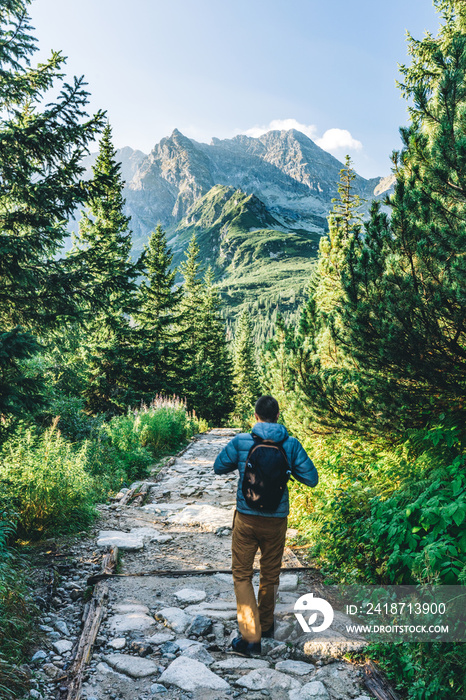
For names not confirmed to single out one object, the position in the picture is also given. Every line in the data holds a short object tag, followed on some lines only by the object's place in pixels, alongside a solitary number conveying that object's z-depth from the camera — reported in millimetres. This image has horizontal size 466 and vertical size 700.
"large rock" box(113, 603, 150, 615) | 3977
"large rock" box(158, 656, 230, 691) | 2963
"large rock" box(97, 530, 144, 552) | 5633
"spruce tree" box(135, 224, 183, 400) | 21656
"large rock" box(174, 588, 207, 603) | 4359
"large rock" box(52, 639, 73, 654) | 3266
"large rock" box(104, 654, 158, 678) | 3084
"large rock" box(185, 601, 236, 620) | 4060
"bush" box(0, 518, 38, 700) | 2670
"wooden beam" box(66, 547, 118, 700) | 2789
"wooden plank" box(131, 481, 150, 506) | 8125
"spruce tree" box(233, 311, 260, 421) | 49031
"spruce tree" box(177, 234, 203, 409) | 30419
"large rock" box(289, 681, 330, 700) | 2829
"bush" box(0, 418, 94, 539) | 5211
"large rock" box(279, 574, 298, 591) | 4730
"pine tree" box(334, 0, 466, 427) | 3795
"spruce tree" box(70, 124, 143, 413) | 18547
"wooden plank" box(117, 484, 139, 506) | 7863
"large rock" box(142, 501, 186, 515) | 7709
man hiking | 3559
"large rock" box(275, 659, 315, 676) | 3207
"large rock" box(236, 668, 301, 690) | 2971
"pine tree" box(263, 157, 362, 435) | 6223
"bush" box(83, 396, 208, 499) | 9070
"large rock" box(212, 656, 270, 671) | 3234
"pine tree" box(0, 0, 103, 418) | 6930
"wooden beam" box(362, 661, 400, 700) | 2807
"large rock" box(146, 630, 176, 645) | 3550
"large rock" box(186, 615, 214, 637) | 3725
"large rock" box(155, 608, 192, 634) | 3800
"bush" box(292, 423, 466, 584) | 3133
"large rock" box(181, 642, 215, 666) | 3303
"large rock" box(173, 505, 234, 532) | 7033
